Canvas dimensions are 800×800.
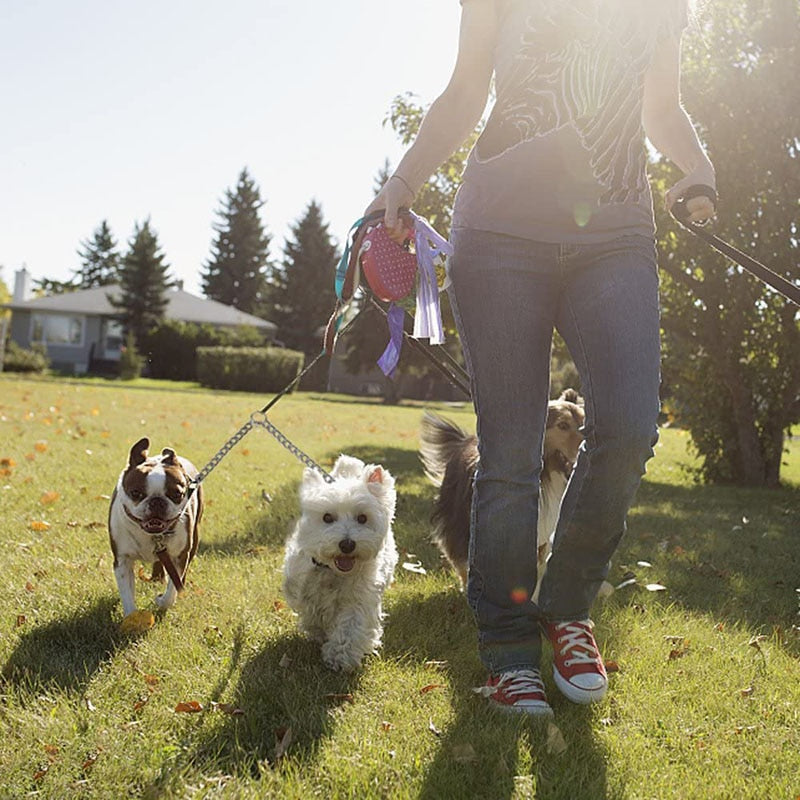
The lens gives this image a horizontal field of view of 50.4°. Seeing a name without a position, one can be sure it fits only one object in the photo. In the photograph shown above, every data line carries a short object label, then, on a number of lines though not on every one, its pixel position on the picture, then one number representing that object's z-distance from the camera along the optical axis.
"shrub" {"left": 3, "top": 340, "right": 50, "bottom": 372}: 32.91
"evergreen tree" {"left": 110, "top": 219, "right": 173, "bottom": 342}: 45.03
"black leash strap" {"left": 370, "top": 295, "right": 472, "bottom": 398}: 3.38
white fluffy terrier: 3.23
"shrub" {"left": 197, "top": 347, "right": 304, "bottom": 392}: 31.34
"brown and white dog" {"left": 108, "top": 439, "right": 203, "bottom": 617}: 3.43
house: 46.78
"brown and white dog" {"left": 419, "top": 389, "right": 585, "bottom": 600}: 4.19
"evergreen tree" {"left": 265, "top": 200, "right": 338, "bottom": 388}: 49.91
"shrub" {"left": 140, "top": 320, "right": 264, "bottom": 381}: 40.12
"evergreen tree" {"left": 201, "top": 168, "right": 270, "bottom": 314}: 61.59
